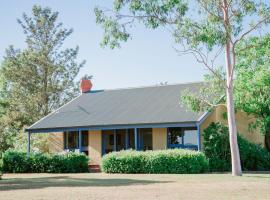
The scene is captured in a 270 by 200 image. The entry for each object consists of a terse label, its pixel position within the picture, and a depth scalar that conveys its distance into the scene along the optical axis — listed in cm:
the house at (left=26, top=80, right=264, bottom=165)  2914
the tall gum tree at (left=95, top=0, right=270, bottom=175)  2269
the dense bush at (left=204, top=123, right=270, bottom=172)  2727
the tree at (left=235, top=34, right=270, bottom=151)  2720
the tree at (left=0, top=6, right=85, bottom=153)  5376
